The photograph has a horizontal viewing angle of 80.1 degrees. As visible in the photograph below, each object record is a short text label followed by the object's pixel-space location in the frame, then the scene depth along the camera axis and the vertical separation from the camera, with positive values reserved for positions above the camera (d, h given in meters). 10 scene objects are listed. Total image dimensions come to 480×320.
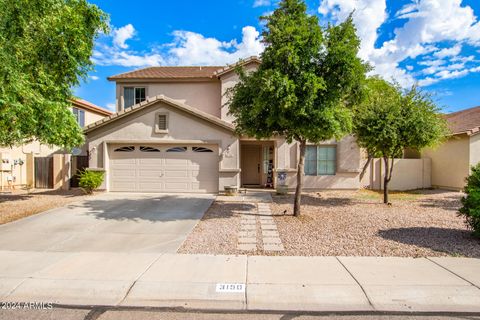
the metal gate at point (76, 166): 15.39 -0.29
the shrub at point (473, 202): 6.54 -1.00
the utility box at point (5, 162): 15.20 -0.06
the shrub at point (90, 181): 13.40 -0.95
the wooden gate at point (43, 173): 16.05 -0.69
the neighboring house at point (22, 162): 15.32 -0.06
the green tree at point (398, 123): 10.69 +1.41
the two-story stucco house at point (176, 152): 13.83 +0.40
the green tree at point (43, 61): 7.23 +3.06
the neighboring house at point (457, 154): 15.11 +0.31
